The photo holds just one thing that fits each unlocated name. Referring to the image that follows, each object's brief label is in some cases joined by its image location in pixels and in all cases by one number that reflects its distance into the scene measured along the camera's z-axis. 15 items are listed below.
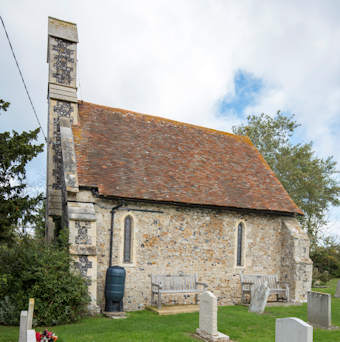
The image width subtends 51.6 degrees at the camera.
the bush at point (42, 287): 9.74
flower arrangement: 6.79
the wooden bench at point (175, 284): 12.68
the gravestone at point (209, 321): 8.43
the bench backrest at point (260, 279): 14.72
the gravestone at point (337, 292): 17.03
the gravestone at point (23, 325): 6.13
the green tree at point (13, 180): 13.10
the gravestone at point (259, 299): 12.45
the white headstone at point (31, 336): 5.43
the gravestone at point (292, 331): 4.66
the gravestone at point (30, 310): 7.32
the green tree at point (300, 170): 29.64
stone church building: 12.55
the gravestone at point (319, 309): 10.13
